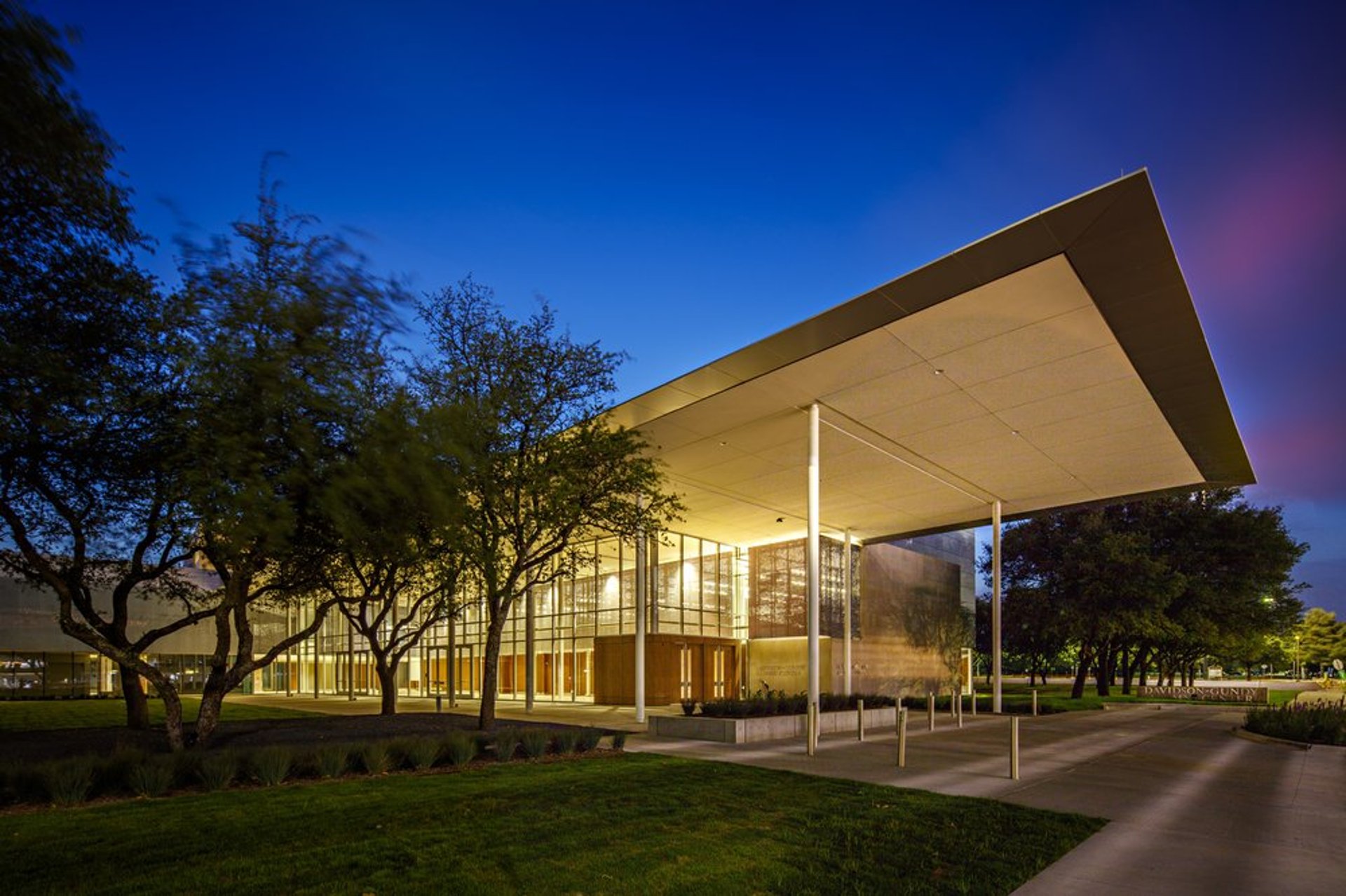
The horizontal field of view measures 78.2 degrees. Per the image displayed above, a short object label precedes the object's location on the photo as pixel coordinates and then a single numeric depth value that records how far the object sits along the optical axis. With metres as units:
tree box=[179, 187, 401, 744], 9.88
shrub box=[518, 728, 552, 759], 14.77
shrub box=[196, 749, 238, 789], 11.01
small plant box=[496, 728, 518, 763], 14.38
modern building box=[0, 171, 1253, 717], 14.55
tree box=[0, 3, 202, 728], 6.12
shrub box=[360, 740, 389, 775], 12.73
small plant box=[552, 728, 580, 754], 15.55
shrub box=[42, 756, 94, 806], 9.84
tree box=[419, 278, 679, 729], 16.53
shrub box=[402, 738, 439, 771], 13.26
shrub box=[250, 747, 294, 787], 11.51
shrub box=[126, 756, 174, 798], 10.43
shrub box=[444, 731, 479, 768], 13.82
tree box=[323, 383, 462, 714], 10.55
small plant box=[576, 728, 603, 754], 15.88
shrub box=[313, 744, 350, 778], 12.22
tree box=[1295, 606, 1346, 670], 108.31
